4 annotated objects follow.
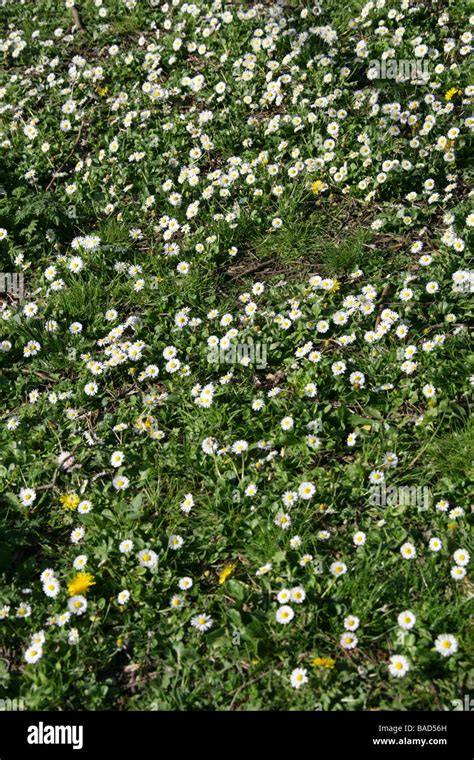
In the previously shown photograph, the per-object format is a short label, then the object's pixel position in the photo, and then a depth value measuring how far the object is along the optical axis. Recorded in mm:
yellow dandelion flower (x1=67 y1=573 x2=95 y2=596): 3266
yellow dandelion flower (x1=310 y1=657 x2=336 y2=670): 2920
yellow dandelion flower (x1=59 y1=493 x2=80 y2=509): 3635
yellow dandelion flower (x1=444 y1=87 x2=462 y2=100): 5199
